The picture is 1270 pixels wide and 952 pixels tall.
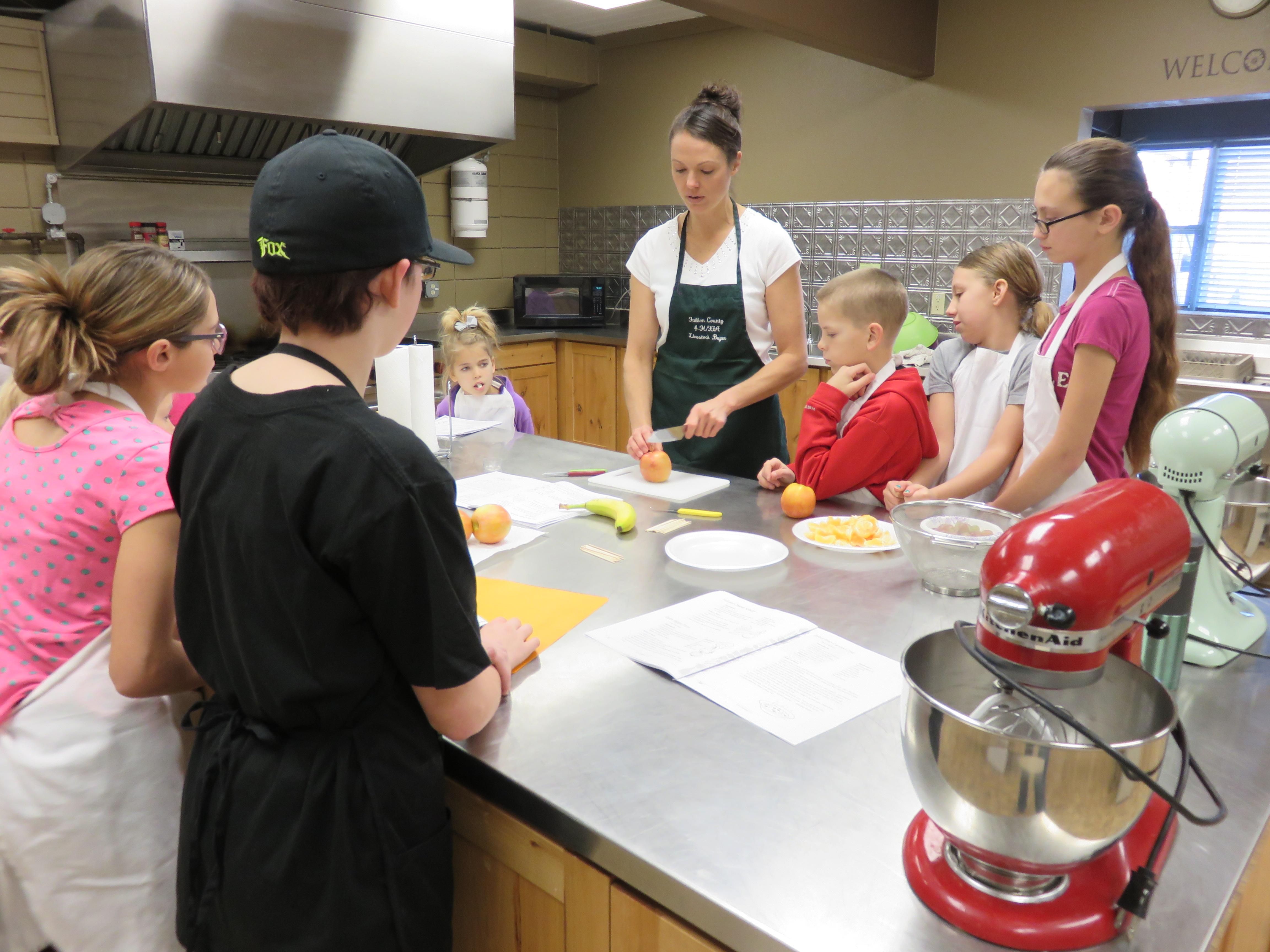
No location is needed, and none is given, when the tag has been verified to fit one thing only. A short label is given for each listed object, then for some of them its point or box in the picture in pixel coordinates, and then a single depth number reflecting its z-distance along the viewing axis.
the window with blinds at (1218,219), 3.55
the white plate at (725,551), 1.46
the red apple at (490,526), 1.55
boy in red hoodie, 1.84
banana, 1.63
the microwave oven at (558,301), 4.89
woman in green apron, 2.19
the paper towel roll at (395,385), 2.05
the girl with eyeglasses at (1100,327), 1.58
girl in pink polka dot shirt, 1.06
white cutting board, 1.88
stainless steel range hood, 2.72
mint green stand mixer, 1.06
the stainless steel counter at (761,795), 0.71
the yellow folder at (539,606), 1.23
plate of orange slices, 1.55
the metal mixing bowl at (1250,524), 1.15
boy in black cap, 0.82
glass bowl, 1.29
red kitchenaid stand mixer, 0.66
